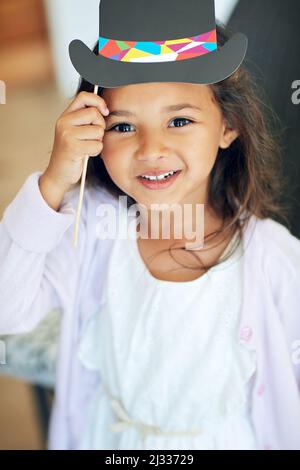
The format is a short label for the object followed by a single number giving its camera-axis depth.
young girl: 0.52
